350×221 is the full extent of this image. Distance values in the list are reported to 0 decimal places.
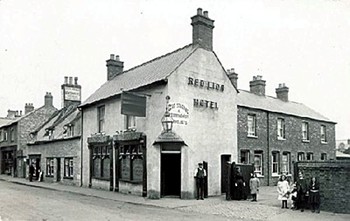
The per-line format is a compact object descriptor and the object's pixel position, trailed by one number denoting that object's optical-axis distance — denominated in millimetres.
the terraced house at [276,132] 28312
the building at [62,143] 29453
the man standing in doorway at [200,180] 19906
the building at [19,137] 40875
